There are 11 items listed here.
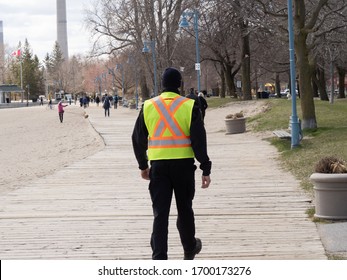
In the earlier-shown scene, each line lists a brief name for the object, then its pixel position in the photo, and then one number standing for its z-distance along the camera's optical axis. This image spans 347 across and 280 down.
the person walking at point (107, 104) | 64.44
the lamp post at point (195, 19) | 37.00
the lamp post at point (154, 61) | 60.45
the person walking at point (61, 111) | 61.26
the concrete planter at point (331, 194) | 9.61
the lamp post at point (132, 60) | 77.48
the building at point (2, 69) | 199.38
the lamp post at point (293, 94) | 21.02
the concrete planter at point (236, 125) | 32.03
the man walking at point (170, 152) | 6.99
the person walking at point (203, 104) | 27.23
